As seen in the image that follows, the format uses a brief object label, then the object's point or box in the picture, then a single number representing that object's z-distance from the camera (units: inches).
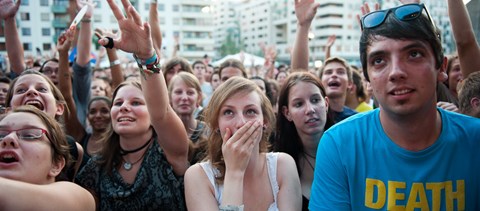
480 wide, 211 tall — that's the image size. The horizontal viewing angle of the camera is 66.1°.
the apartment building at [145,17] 2467.6
